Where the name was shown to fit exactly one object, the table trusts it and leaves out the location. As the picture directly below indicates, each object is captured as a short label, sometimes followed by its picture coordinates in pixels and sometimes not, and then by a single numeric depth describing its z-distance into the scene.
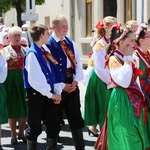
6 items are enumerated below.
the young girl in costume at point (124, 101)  5.83
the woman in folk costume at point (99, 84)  7.62
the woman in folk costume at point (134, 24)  8.16
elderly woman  8.28
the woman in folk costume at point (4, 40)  8.97
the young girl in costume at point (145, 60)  6.48
